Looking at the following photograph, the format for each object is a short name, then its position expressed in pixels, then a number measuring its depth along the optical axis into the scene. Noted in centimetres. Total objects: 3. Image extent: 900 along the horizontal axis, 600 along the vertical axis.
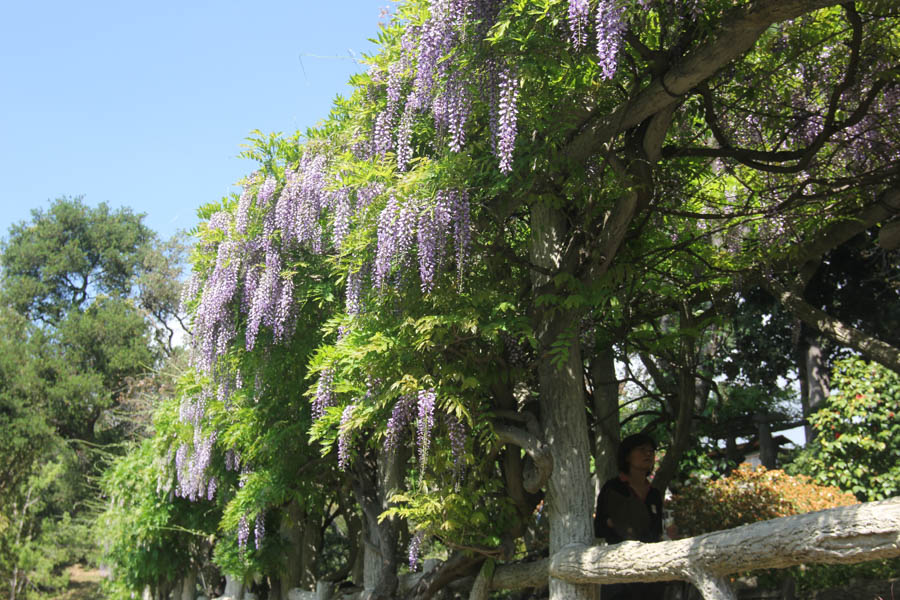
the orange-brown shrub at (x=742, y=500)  659
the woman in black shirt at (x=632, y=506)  518
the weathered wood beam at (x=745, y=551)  326
